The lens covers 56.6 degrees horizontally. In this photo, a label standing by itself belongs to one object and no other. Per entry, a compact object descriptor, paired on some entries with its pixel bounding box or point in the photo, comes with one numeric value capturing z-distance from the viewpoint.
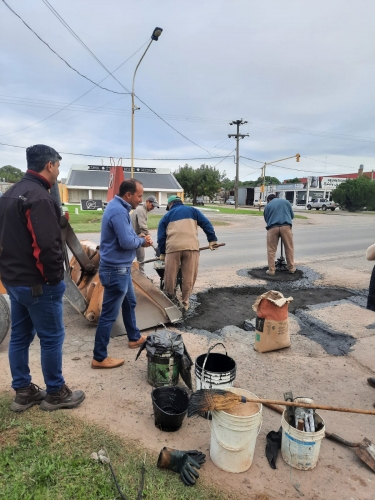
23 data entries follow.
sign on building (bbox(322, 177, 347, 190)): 62.41
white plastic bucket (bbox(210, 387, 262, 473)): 2.34
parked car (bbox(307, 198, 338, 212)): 47.83
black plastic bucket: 2.71
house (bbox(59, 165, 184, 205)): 45.02
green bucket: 3.28
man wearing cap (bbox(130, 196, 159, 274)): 7.02
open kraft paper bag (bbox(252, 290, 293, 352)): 4.10
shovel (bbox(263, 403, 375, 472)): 2.50
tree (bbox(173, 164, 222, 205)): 50.00
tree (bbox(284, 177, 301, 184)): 73.00
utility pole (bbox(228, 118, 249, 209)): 40.62
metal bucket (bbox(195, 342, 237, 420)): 2.88
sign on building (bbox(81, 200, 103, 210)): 29.36
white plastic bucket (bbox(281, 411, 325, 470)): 2.38
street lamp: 13.78
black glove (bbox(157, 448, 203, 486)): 2.31
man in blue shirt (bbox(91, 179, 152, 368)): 3.47
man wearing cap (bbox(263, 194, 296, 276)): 7.97
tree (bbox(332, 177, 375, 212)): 43.91
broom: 2.33
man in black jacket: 2.49
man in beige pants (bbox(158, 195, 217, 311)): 5.17
